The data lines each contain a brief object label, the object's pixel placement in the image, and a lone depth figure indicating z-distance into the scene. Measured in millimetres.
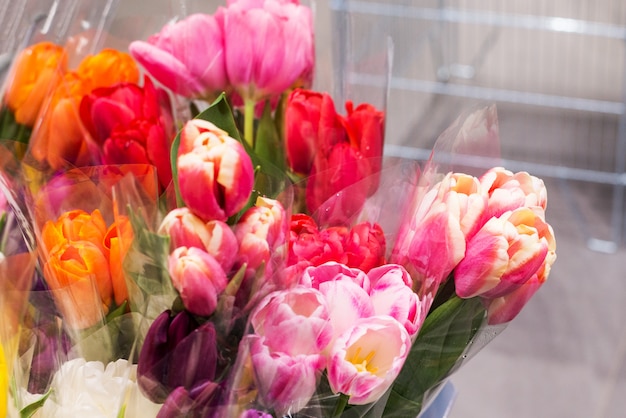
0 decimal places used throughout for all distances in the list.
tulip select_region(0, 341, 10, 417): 1080
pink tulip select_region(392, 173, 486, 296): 1117
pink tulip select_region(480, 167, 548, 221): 1142
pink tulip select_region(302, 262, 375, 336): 1084
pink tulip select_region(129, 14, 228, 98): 1307
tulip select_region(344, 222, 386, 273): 1137
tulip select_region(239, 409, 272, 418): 1090
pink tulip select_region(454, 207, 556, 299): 1117
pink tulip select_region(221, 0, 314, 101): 1301
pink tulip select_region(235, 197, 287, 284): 1078
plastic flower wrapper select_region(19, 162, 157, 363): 1119
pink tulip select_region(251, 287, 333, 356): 1066
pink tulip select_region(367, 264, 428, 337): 1089
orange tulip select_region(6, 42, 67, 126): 1379
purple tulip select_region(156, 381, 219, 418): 1081
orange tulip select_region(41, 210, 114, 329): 1116
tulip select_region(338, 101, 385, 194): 1305
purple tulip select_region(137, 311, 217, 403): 1079
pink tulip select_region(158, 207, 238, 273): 1063
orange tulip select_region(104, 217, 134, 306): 1111
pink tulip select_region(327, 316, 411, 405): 1069
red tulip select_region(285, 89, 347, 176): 1295
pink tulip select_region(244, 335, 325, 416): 1072
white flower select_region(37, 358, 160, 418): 1101
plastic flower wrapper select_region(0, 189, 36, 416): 1107
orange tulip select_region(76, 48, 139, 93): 1413
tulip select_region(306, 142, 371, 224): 1180
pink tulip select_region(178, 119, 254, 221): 1060
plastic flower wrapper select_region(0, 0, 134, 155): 1381
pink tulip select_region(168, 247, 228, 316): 1055
